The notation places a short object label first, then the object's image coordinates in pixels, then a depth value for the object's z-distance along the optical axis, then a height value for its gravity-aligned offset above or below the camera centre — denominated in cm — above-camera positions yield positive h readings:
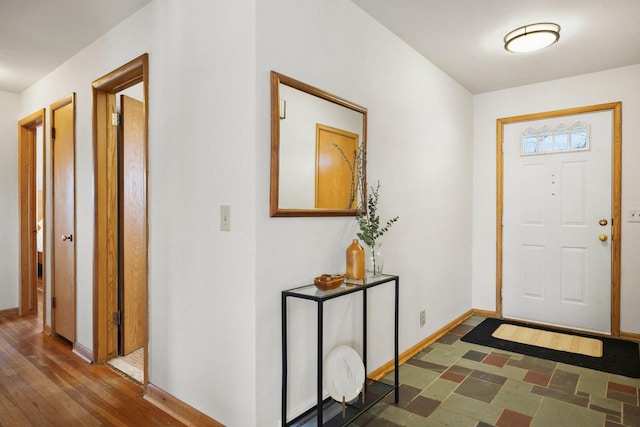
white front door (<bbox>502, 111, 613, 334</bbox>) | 358 -19
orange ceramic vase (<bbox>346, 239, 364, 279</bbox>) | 212 -29
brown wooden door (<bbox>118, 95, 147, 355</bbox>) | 292 -10
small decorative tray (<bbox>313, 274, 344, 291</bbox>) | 187 -35
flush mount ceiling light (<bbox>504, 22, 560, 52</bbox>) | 265 +122
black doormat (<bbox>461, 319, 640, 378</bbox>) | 281 -114
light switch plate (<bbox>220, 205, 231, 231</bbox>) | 185 -4
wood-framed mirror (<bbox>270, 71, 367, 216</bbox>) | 186 +33
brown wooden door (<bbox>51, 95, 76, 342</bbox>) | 312 -7
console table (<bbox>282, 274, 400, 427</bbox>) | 174 -90
